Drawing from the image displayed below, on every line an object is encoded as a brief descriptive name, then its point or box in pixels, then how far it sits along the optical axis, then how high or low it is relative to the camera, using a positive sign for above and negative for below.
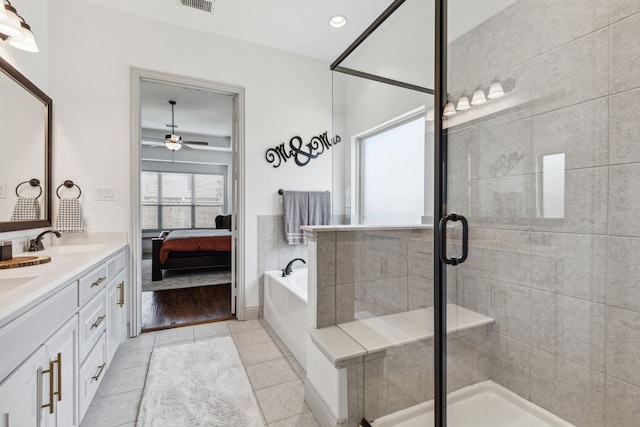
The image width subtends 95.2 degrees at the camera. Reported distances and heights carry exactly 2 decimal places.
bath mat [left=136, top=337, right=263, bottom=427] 1.57 -1.11
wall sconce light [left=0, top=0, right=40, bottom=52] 1.54 +0.99
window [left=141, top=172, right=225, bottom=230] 6.91 +0.26
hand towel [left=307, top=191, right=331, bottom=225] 3.24 +0.03
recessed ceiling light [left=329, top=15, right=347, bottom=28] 2.62 +1.73
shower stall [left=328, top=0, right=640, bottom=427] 1.13 -0.07
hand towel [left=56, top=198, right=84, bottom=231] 2.29 -0.04
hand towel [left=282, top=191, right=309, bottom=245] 3.11 -0.05
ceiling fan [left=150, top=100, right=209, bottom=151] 4.85 +1.17
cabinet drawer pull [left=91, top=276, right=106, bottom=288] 1.60 -0.41
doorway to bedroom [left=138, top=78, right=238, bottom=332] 3.19 +0.11
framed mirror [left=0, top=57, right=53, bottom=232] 1.75 +0.38
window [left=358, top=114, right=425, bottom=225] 1.53 +0.22
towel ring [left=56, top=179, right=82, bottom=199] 2.35 +0.21
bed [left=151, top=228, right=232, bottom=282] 4.47 -0.66
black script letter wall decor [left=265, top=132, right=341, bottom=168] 3.13 +0.66
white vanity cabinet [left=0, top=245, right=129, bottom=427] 0.88 -0.56
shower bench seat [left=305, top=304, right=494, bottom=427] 1.41 -0.69
